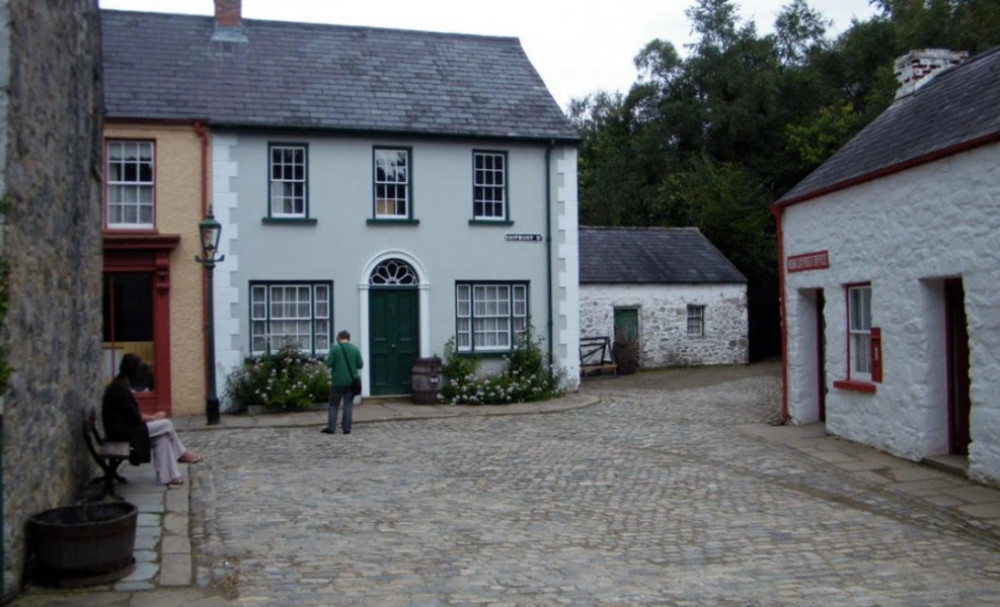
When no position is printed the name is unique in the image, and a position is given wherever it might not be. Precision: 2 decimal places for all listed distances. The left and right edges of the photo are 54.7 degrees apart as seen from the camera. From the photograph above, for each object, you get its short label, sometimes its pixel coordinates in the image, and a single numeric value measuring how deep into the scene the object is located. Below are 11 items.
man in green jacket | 15.05
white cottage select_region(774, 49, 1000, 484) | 10.41
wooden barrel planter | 6.61
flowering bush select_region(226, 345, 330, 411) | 17.72
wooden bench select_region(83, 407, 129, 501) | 9.33
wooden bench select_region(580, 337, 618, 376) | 26.86
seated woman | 9.96
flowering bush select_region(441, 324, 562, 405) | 18.97
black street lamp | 16.09
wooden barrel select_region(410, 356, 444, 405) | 18.81
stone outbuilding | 27.73
